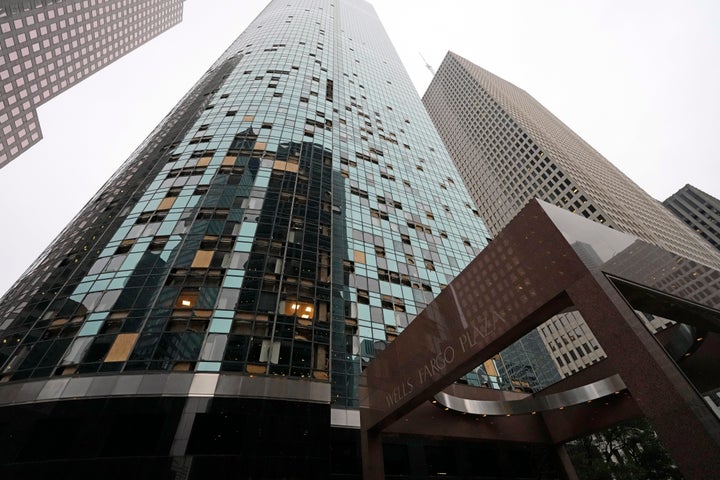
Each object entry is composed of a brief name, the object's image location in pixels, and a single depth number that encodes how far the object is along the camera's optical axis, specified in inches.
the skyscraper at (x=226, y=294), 749.9
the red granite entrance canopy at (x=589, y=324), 236.7
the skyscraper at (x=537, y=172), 3142.2
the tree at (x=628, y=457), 895.7
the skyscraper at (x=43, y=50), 2529.5
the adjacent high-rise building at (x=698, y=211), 4677.7
